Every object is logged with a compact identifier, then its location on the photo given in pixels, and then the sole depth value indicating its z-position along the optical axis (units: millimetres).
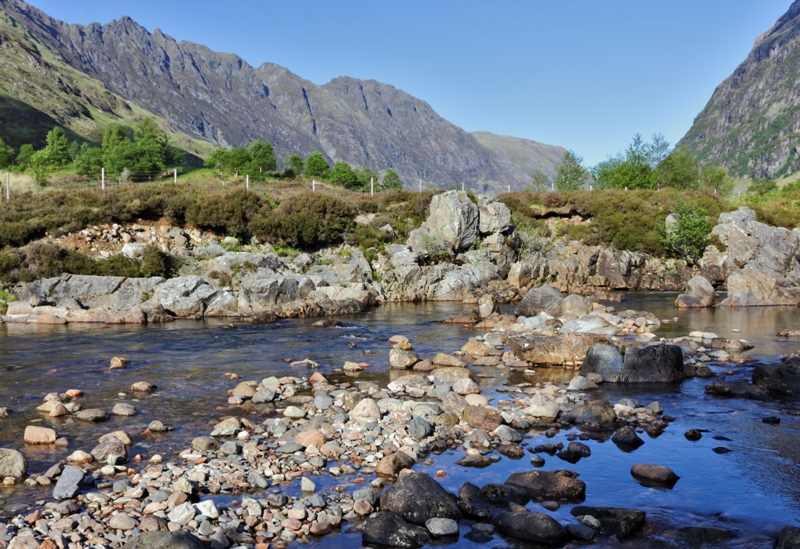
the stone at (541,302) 28969
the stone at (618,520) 7992
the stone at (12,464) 9578
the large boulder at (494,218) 45312
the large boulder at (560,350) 18859
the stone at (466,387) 15281
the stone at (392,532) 7797
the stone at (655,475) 9742
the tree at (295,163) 70438
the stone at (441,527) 8062
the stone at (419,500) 8430
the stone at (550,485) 9175
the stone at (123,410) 13234
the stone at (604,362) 16750
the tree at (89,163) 55928
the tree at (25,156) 63078
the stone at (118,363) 18219
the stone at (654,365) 16656
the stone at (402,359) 18625
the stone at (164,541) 7125
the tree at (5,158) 62038
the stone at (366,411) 12883
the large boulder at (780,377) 15070
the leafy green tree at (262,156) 66688
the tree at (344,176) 65238
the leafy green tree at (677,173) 72250
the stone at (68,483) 8843
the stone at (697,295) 33625
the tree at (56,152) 60031
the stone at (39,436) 11336
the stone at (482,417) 12539
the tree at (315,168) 68688
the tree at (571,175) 72669
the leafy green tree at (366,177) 66188
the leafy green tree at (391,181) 68125
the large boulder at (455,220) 43750
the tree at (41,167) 49378
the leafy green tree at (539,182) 77375
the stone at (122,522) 7918
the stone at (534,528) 7785
